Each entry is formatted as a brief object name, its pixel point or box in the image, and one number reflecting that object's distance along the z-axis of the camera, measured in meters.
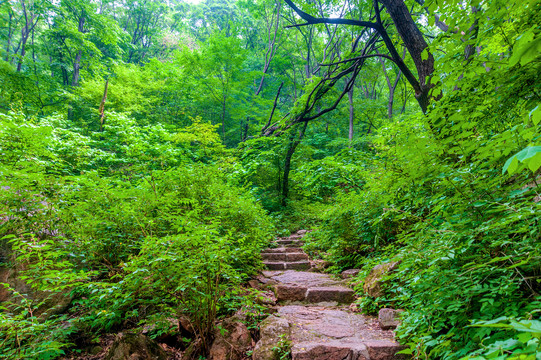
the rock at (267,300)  3.22
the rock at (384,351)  1.92
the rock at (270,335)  2.16
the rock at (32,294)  2.89
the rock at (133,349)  2.11
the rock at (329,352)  1.98
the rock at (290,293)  3.49
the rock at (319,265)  4.80
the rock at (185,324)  2.61
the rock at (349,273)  3.94
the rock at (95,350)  2.49
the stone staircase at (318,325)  2.00
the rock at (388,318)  2.35
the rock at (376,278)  2.80
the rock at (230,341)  2.25
